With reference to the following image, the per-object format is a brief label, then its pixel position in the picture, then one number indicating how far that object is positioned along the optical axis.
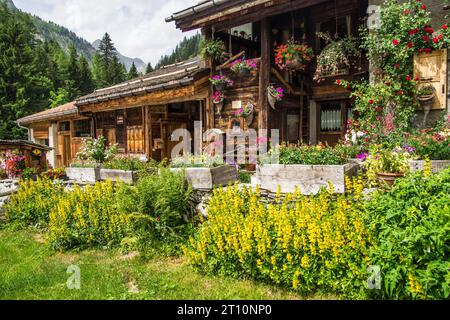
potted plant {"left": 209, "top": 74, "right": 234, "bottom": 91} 8.19
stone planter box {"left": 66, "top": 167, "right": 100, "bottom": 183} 7.70
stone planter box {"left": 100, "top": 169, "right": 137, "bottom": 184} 6.79
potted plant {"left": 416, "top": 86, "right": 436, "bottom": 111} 5.33
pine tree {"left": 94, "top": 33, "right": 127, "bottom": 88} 42.56
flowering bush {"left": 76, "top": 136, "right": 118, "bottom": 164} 8.34
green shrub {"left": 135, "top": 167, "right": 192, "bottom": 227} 5.00
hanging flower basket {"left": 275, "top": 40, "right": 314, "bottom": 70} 7.21
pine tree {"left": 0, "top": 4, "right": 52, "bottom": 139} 27.50
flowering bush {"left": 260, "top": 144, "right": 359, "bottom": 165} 4.70
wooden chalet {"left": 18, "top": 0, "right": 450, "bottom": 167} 7.41
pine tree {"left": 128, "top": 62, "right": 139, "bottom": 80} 42.36
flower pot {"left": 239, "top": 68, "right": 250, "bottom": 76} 7.70
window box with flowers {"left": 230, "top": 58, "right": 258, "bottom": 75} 7.66
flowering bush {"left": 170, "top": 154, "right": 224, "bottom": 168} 5.68
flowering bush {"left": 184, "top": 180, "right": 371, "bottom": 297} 3.23
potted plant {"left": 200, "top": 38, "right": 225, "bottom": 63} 8.22
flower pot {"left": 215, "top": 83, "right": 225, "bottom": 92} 8.27
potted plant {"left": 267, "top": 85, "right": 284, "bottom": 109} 7.27
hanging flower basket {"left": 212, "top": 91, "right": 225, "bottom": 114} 8.38
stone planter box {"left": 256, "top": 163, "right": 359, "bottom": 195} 4.41
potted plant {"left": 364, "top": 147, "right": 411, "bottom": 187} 4.22
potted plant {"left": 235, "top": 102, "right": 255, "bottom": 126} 7.86
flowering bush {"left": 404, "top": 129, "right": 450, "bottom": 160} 4.46
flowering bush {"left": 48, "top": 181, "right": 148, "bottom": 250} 5.45
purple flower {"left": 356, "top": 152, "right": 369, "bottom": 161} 5.20
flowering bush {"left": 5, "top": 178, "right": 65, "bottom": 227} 6.98
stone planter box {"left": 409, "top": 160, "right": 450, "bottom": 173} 4.32
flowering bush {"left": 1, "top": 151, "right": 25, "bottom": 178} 8.86
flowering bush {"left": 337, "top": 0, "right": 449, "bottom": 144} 5.31
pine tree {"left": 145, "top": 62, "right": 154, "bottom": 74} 44.29
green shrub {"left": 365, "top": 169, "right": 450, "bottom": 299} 2.59
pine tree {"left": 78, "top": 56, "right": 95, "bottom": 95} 40.69
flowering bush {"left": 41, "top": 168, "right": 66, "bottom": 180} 8.93
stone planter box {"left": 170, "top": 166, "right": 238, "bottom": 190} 5.38
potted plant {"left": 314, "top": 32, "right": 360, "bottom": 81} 7.11
